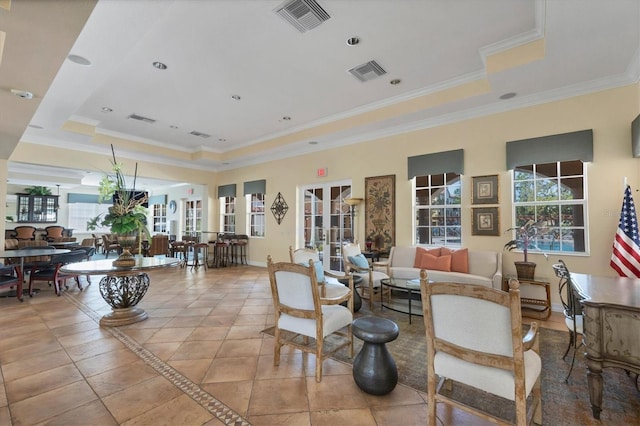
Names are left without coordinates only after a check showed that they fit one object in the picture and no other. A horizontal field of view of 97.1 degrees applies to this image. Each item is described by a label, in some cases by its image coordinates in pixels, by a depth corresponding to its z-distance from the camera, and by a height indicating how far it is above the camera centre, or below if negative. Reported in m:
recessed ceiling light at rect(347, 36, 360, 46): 3.45 +2.24
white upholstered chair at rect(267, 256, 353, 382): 2.32 -0.77
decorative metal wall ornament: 7.77 +0.39
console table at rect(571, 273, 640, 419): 1.82 -0.76
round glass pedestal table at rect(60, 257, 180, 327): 3.50 -0.85
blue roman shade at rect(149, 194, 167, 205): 12.87 +1.08
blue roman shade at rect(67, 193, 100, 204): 13.30 +1.17
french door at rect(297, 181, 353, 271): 6.61 +0.02
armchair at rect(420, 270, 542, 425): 1.45 -0.69
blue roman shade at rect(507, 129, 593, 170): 3.98 +1.08
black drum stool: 2.12 -1.08
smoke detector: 3.13 +1.46
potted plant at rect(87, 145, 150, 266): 3.63 +0.09
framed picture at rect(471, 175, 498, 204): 4.68 +0.54
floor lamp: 6.08 +0.33
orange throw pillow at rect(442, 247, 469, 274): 4.63 -0.65
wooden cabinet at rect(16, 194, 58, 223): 11.91 +0.61
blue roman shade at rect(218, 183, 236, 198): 9.20 +1.05
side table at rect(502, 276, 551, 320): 3.93 -1.14
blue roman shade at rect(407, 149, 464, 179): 4.98 +1.07
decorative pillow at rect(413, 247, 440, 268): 4.98 -0.56
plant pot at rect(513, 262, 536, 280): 4.10 -0.71
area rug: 1.92 -1.31
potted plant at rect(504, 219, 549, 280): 4.12 -0.31
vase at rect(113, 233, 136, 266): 3.66 -0.36
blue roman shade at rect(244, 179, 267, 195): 8.26 +1.05
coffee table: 3.67 -1.20
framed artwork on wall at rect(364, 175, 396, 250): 5.73 +0.23
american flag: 3.40 -0.28
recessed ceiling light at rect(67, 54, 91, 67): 3.21 +1.88
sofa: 4.37 -0.73
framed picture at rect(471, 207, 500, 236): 4.65 +0.01
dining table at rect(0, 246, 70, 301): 4.70 -0.55
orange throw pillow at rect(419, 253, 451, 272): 4.71 -0.70
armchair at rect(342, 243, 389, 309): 4.39 -0.79
